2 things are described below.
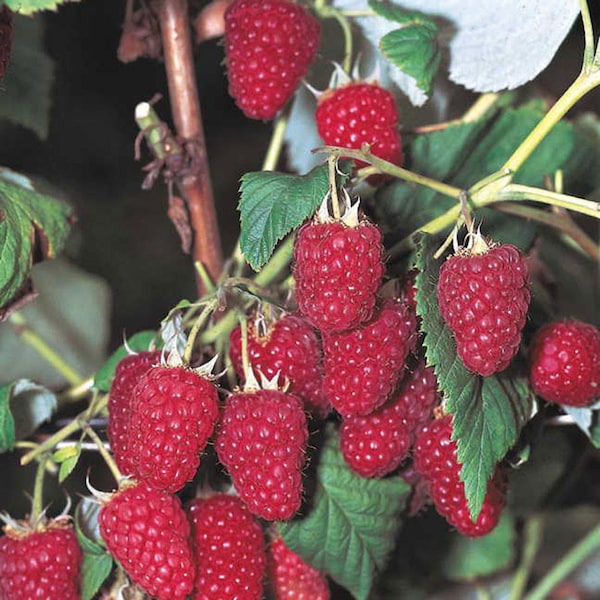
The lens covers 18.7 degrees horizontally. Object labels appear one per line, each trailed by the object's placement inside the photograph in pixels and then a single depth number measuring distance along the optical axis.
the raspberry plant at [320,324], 0.39
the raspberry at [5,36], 0.40
